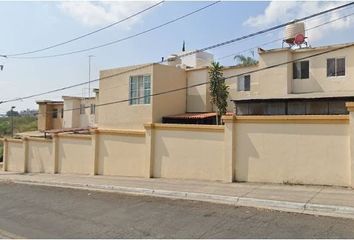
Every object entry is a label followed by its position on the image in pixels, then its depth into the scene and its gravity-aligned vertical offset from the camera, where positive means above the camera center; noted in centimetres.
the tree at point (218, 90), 2416 +241
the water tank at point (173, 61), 2835 +497
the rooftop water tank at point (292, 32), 2554 +623
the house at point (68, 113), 4075 +159
